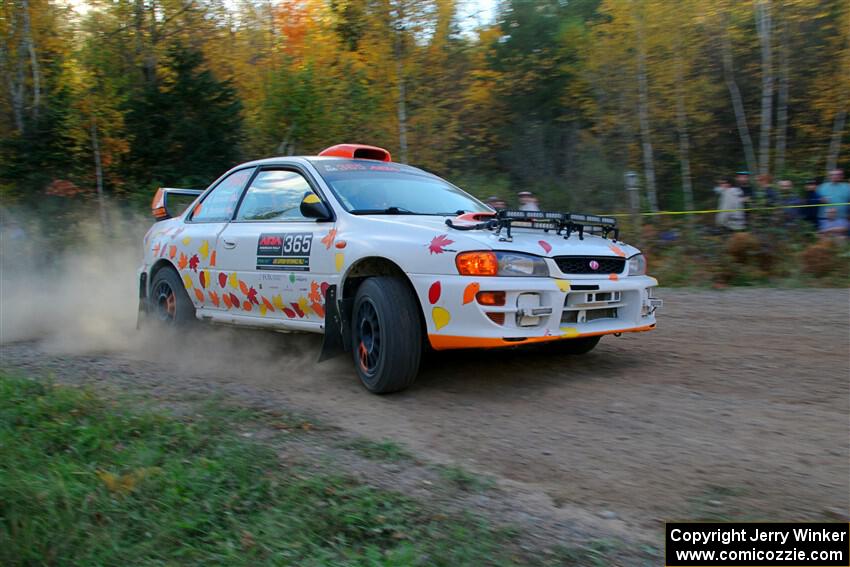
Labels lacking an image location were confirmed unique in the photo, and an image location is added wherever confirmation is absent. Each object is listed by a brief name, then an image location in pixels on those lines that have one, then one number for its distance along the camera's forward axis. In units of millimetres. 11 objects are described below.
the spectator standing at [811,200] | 10578
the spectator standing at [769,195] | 10789
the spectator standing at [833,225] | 9986
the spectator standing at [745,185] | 11531
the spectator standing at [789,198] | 10336
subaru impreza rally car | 4355
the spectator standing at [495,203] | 11608
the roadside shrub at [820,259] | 9234
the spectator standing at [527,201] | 13355
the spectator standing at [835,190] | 10781
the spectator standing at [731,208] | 10883
